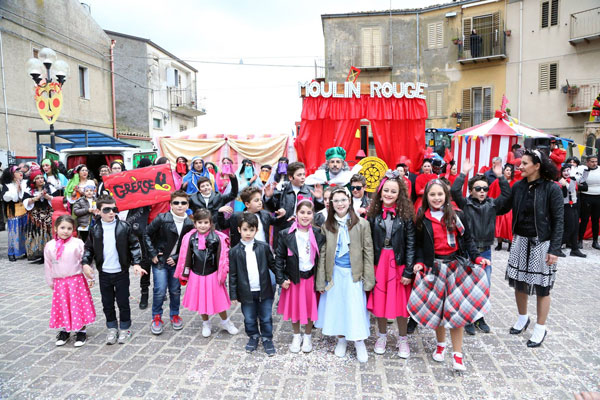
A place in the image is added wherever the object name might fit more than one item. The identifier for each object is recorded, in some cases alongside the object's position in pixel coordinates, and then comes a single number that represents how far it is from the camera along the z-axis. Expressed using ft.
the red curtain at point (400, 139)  29.73
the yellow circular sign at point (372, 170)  24.30
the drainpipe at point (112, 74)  67.99
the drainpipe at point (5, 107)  47.03
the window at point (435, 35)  72.18
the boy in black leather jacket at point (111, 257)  13.76
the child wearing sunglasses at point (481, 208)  14.52
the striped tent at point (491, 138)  34.63
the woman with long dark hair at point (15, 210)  25.63
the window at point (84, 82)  63.25
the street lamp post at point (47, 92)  32.37
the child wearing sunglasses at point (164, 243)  14.52
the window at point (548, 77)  64.13
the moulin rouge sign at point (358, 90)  28.27
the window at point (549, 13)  63.21
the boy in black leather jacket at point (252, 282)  12.91
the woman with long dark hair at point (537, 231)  13.01
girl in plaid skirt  11.56
